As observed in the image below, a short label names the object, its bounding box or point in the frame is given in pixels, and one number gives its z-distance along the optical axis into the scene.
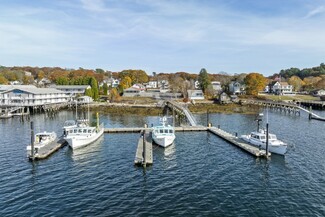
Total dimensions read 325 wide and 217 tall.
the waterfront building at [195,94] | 134.75
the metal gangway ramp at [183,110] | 72.38
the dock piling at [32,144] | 40.22
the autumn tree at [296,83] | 181.85
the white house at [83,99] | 121.60
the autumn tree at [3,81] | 162.55
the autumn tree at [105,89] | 147.52
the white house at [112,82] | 185.31
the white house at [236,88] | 160.75
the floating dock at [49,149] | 40.91
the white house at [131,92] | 144.61
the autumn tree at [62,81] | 159.50
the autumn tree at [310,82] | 178.20
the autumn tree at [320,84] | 165.96
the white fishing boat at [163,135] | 48.25
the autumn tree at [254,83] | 143.00
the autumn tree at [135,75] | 195.25
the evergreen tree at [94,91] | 133.50
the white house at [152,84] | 195.45
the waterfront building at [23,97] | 106.94
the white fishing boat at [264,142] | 42.91
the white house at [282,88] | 168.98
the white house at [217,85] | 172.93
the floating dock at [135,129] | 61.98
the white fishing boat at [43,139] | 46.46
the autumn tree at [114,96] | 132.88
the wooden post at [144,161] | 37.66
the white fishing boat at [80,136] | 46.92
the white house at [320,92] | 158.73
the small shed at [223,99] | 123.89
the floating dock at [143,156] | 37.97
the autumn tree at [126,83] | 159.75
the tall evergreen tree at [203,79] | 149.38
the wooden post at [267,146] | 42.00
